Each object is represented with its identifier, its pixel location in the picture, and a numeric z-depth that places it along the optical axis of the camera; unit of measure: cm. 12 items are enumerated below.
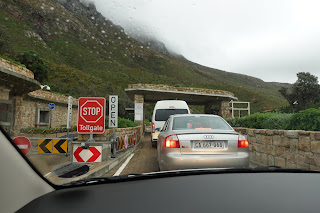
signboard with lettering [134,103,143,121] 2175
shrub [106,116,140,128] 1353
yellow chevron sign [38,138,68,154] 640
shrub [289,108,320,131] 571
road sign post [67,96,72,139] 1035
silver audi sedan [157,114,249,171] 450
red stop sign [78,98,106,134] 826
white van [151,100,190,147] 1300
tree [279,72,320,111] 2969
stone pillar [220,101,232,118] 2638
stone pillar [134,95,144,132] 2272
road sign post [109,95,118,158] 973
